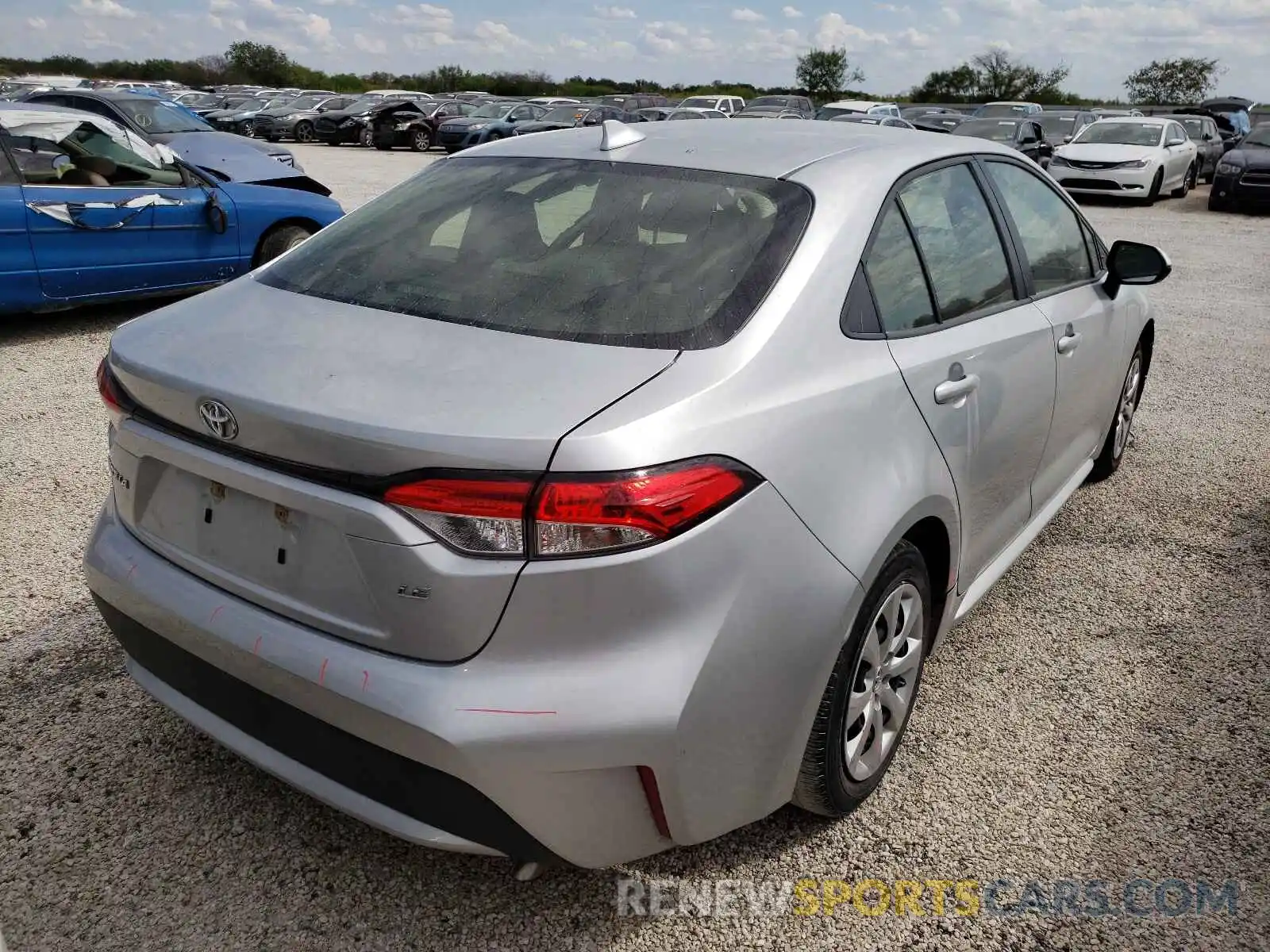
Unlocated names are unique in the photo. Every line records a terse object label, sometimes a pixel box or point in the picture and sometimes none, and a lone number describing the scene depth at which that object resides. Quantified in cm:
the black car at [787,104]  3227
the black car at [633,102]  3288
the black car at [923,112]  3070
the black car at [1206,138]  2170
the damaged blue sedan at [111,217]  638
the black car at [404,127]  2739
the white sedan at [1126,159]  1708
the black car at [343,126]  2920
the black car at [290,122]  2956
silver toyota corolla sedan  173
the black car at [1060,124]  2244
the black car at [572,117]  2406
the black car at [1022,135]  1997
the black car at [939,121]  2430
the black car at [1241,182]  1645
